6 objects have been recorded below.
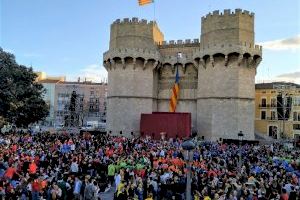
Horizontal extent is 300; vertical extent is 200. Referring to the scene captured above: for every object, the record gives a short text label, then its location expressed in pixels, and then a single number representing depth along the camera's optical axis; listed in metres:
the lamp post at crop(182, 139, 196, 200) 7.00
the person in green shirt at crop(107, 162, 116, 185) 12.44
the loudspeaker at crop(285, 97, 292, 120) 29.28
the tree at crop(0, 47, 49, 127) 27.45
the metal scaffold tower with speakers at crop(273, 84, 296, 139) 27.53
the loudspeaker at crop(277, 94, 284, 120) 27.16
